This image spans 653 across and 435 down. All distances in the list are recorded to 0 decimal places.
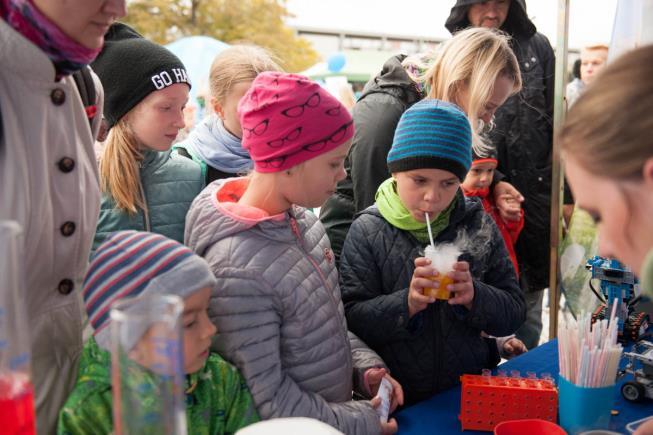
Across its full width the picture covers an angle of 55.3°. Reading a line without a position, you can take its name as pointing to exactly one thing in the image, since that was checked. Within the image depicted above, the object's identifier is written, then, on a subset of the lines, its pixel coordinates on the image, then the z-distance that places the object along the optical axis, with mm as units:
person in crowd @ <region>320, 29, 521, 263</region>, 2283
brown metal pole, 2787
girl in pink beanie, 1363
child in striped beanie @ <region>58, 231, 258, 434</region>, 1093
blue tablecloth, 1471
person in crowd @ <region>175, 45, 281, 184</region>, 2408
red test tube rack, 1434
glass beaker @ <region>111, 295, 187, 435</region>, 719
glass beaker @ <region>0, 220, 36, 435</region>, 771
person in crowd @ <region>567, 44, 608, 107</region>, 4668
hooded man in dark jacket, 3098
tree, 15070
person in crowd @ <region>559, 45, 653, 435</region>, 907
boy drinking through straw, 1814
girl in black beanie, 1974
